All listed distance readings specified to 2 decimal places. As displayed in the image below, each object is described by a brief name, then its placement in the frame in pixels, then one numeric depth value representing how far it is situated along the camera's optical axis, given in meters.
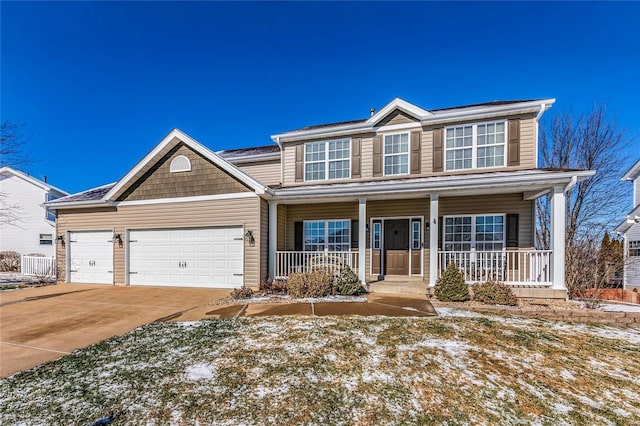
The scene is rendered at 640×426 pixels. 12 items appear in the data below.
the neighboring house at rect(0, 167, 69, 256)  18.62
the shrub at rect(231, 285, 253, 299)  8.41
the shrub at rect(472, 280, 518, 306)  7.25
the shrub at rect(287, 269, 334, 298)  8.28
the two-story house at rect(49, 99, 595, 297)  9.41
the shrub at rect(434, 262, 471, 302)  7.56
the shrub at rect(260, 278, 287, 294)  8.96
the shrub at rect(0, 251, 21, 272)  16.50
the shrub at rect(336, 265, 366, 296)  8.48
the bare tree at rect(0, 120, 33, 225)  12.88
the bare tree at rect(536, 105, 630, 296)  13.92
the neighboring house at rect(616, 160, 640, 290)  13.96
